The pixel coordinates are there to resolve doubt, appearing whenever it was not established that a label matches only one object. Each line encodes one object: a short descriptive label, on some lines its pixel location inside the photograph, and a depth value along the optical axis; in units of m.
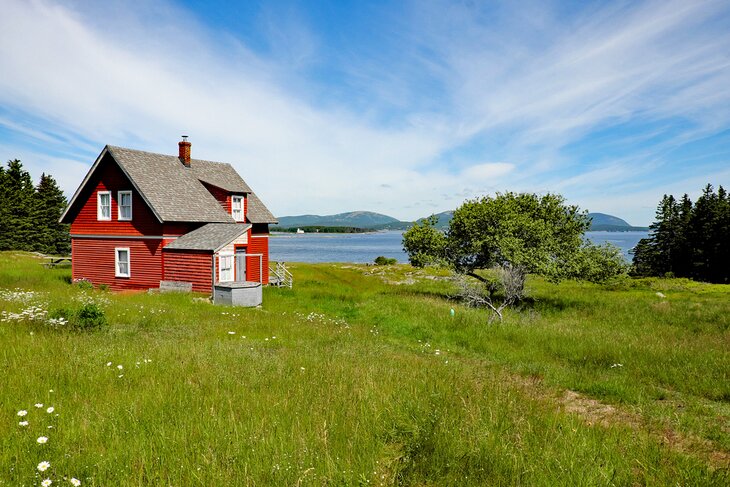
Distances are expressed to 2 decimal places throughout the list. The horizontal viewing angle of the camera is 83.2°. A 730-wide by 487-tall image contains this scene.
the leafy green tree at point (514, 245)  23.34
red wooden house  25.61
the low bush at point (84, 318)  11.47
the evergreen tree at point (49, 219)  64.38
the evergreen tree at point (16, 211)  59.75
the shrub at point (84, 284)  26.14
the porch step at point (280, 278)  33.74
